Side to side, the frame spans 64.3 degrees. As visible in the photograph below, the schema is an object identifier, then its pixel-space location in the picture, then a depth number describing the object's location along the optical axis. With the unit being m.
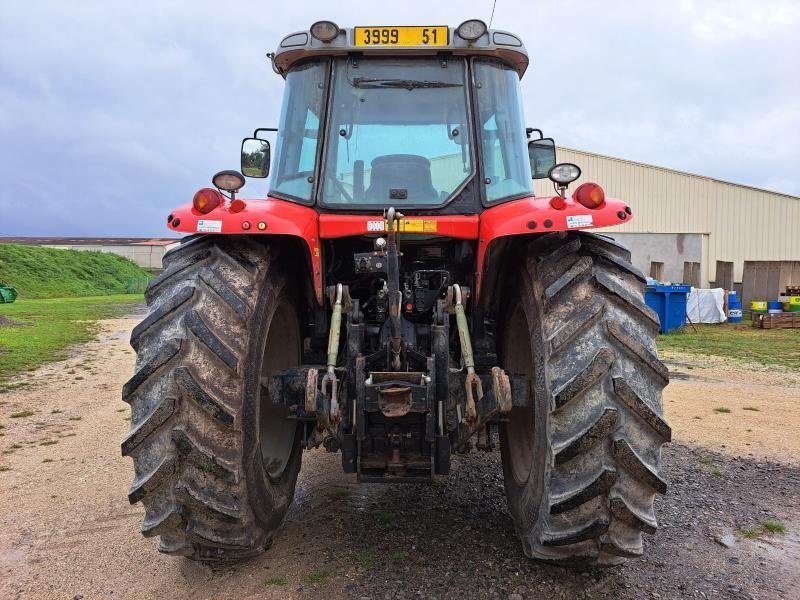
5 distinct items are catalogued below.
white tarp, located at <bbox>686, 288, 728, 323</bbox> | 18.81
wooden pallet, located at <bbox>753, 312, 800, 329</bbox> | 17.22
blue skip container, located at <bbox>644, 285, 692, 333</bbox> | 15.80
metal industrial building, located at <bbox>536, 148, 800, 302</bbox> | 22.08
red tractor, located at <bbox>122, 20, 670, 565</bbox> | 2.65
